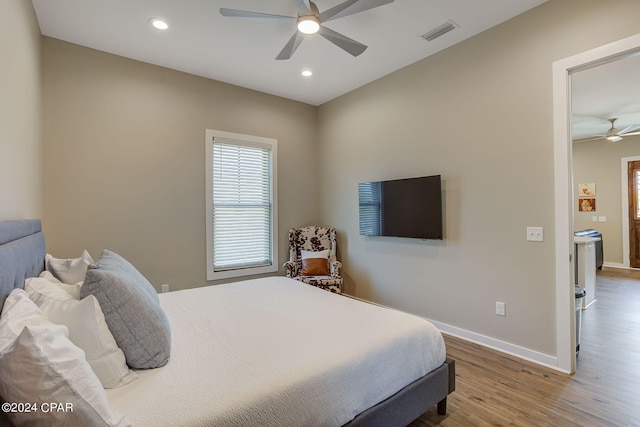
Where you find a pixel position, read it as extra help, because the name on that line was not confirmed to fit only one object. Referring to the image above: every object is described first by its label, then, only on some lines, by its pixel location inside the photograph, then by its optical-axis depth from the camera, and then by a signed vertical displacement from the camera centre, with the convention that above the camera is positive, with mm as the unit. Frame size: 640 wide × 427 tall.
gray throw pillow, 1304 -448
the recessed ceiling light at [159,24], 2707 +1731
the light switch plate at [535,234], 2588 -174
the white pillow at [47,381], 792 -447
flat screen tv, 3305 +81
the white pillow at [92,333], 1171 -454
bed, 1155 -683
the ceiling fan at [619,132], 5711 +1604
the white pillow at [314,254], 4305 -556
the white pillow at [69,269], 1873 -330
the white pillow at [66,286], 1529 -369
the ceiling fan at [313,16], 2204 +1497
